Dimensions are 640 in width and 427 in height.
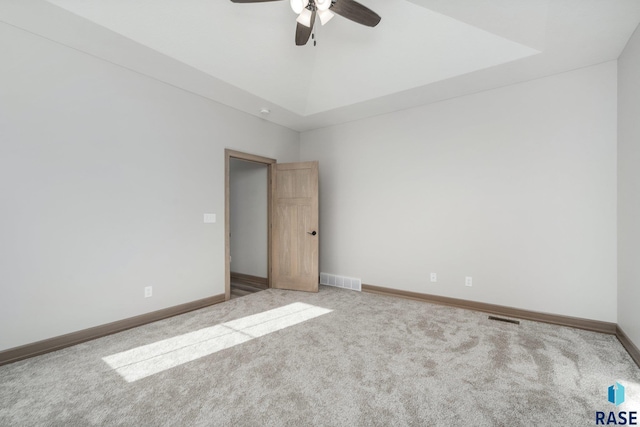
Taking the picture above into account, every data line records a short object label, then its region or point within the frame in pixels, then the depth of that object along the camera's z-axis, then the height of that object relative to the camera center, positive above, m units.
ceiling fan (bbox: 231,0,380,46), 2.24 +1.69
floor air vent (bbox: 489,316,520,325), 3.16 -1.27
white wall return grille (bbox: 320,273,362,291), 4.60 -1.19
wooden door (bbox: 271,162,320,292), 4.52 -0.24
